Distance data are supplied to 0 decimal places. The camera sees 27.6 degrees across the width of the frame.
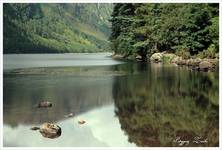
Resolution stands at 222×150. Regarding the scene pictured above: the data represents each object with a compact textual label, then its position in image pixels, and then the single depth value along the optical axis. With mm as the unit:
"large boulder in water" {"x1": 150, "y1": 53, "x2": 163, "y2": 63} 74688
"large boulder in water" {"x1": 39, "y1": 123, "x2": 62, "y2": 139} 19312
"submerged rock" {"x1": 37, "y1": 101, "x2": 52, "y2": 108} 26203
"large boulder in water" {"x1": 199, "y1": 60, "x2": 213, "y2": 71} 51866
